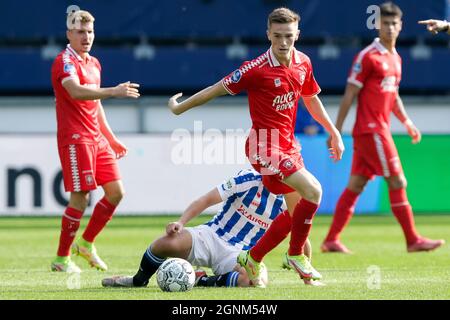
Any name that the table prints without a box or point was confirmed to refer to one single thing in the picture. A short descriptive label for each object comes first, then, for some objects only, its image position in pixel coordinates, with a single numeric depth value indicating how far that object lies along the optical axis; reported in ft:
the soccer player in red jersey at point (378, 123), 64.80
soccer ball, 44.27
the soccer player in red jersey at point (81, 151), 56.13
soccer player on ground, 46.06
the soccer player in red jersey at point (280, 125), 45.75
